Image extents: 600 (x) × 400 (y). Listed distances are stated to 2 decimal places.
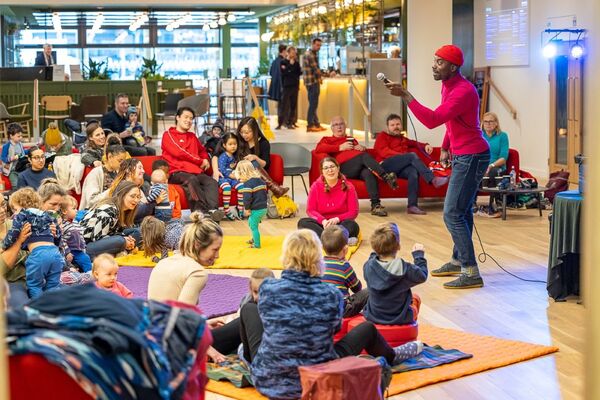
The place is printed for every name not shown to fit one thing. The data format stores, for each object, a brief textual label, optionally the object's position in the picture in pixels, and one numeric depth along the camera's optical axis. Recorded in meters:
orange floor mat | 5.03
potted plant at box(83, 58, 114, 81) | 21.09
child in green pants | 8.90
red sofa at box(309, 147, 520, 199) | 10.84
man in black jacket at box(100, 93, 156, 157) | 12.24
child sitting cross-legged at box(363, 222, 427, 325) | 5.37
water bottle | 10.35
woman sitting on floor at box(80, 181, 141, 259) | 8.34
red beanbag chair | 5.45
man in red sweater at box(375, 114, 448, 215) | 10.85
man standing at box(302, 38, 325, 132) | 19.44
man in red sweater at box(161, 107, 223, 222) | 10.34
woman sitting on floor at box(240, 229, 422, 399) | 4.45
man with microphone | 6.92
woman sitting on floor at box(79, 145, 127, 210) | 9.12
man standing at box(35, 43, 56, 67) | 22.19
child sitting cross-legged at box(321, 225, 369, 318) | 5.54
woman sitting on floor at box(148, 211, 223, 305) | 4.73
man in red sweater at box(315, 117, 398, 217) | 10.80
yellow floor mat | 8.16
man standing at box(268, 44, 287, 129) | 19.91
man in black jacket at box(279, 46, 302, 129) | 19.75
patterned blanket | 5.10
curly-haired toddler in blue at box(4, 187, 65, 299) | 5.84
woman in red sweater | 8.64
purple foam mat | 6.71
